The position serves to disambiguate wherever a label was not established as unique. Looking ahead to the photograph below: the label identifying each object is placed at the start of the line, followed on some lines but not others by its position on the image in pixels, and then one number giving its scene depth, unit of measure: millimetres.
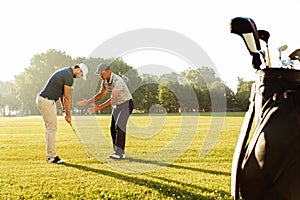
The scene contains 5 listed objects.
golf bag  1923
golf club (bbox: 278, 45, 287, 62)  2459
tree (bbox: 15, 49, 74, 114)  66375
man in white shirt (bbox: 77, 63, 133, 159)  8836
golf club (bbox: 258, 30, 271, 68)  2357
